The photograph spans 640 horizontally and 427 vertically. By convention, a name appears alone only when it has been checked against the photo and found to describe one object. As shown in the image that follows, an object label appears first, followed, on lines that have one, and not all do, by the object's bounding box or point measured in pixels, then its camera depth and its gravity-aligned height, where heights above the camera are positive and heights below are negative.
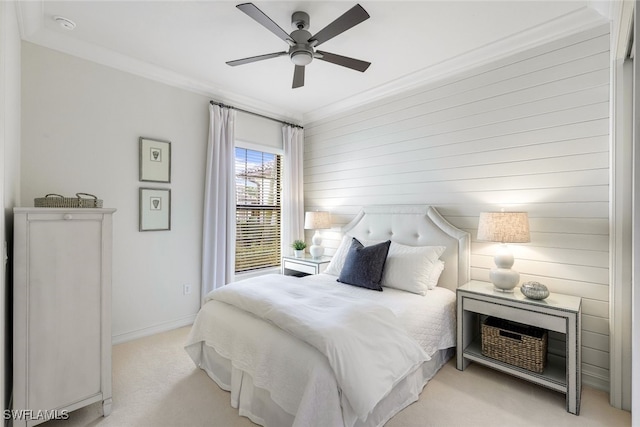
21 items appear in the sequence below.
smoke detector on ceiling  2.33 +1.50
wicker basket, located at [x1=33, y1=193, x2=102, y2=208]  1.90 +0.06
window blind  4.05 +0.06
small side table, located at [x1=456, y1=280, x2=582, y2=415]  2.00 -0.78
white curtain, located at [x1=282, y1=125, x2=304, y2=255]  4.39 +0.37
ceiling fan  1.87 +1.24
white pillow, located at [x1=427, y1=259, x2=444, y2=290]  2.77 -0.55
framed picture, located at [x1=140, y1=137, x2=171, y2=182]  3.10 +0.56
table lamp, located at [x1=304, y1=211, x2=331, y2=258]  3.98 -0.12
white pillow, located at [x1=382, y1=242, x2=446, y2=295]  2.69 -0.50
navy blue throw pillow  2.78 -0.50
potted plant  4.13 -0.46
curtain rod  3.61 +1.34
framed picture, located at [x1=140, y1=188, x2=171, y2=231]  3.11 +0.04
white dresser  1.67 -0.58
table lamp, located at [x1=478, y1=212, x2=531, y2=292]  2.31 -0.15
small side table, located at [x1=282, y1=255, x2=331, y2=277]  3.76 -0.66
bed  1.56 -0.78
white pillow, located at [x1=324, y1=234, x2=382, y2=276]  3.29 -0.49
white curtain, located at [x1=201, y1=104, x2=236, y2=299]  3.54 +0.12
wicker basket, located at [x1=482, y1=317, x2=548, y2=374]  2.19 -0.98
